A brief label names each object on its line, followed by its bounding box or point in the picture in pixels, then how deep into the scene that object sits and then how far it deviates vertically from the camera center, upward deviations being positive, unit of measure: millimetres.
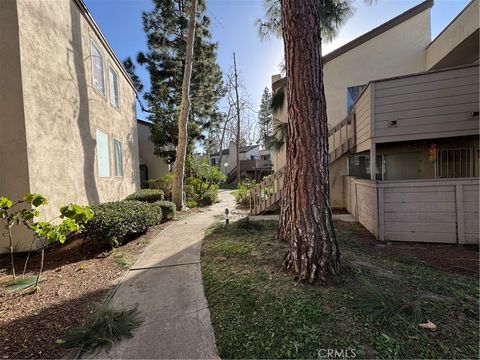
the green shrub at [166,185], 12466 -524
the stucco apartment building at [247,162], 28547 +1576
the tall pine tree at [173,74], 14125 +7800
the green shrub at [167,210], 7792 -1174
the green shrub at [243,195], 11094 -1097
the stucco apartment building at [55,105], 4219 +1829
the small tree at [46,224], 3094 -502
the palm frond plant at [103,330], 2121 -1555
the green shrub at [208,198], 11953 -1229
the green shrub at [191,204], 10889 -1381
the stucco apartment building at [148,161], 16823 +1277
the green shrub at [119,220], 4664 -963
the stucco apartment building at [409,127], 4855 +1015
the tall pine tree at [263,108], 37450 +12297
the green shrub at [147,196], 8899 -744
